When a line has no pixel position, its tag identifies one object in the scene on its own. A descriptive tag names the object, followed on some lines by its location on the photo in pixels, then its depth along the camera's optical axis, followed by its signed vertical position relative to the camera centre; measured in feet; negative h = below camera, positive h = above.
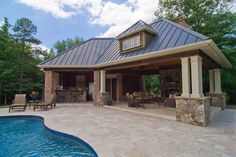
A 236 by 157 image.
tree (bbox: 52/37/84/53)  115.45 +34.76
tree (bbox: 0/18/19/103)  52.95 +9.45
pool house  20.27 +4.75
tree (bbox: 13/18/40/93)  70.18 +26.44
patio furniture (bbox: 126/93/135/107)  33.56 -3.20
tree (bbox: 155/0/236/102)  42.32 +19.80
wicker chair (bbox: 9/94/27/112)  33.71 -3.40
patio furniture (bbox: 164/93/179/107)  32.73 -3.40
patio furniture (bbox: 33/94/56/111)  33.27 -3.78
